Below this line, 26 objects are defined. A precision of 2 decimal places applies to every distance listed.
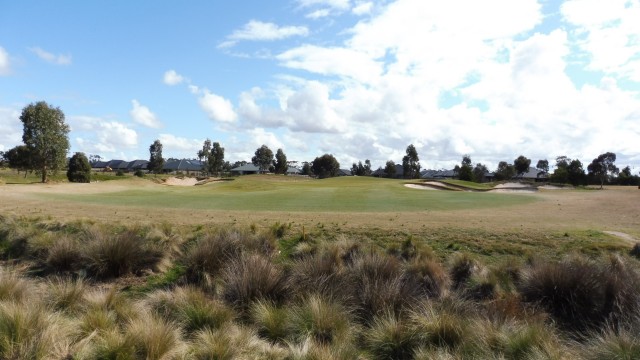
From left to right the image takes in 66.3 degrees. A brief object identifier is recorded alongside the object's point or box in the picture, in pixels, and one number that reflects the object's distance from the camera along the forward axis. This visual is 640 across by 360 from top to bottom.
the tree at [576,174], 95.12
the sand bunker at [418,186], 64.18
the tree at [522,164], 122.38
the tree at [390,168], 141.57
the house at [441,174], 183.38
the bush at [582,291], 9.42
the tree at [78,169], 66.00
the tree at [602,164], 98.81
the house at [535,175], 137.79
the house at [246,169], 169.50
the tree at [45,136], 57.78
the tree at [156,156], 120.94
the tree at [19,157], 64.14
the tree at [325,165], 149.75
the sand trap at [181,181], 80.25
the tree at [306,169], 165.34
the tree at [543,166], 152.75
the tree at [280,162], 146.25
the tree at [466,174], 109.69
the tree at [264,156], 154.00
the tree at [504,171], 128.25
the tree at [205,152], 124.69
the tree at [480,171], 134.75
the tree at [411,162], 127.06
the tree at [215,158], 125.44
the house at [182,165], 171.75
